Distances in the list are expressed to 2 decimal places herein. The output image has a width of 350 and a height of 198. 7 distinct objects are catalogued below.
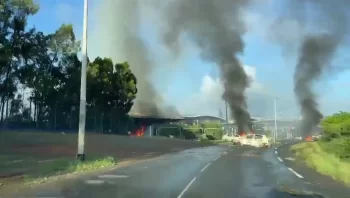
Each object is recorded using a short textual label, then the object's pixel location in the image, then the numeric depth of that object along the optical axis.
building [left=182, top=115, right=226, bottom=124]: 106.47
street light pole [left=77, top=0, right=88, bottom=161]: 21.73
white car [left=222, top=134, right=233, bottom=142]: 69.75
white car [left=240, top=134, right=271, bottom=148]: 52.56
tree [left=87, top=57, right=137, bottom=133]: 50.53
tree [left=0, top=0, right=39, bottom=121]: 31.91
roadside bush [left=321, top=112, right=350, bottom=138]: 22.89
